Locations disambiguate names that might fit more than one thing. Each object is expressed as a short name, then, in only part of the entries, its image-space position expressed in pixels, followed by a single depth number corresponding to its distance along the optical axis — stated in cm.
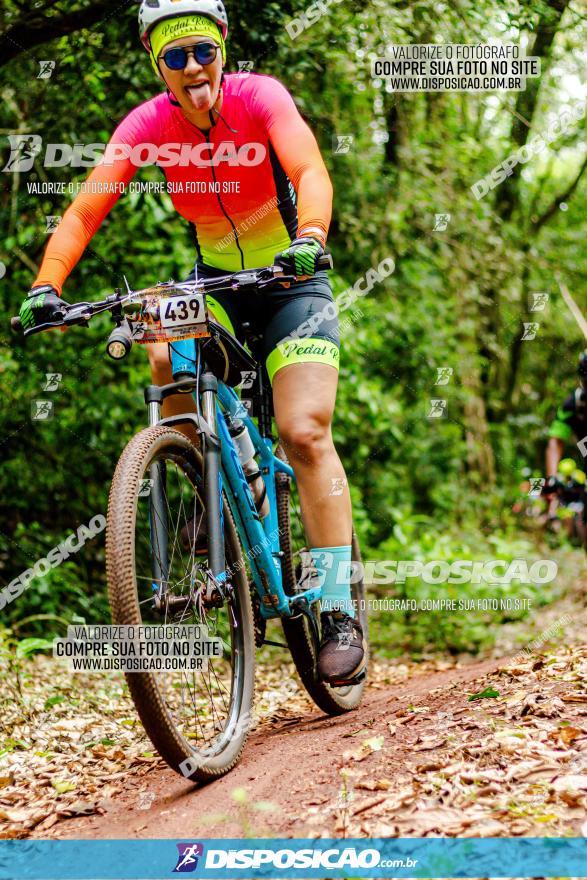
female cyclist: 306
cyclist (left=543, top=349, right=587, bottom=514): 576
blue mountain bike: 244
